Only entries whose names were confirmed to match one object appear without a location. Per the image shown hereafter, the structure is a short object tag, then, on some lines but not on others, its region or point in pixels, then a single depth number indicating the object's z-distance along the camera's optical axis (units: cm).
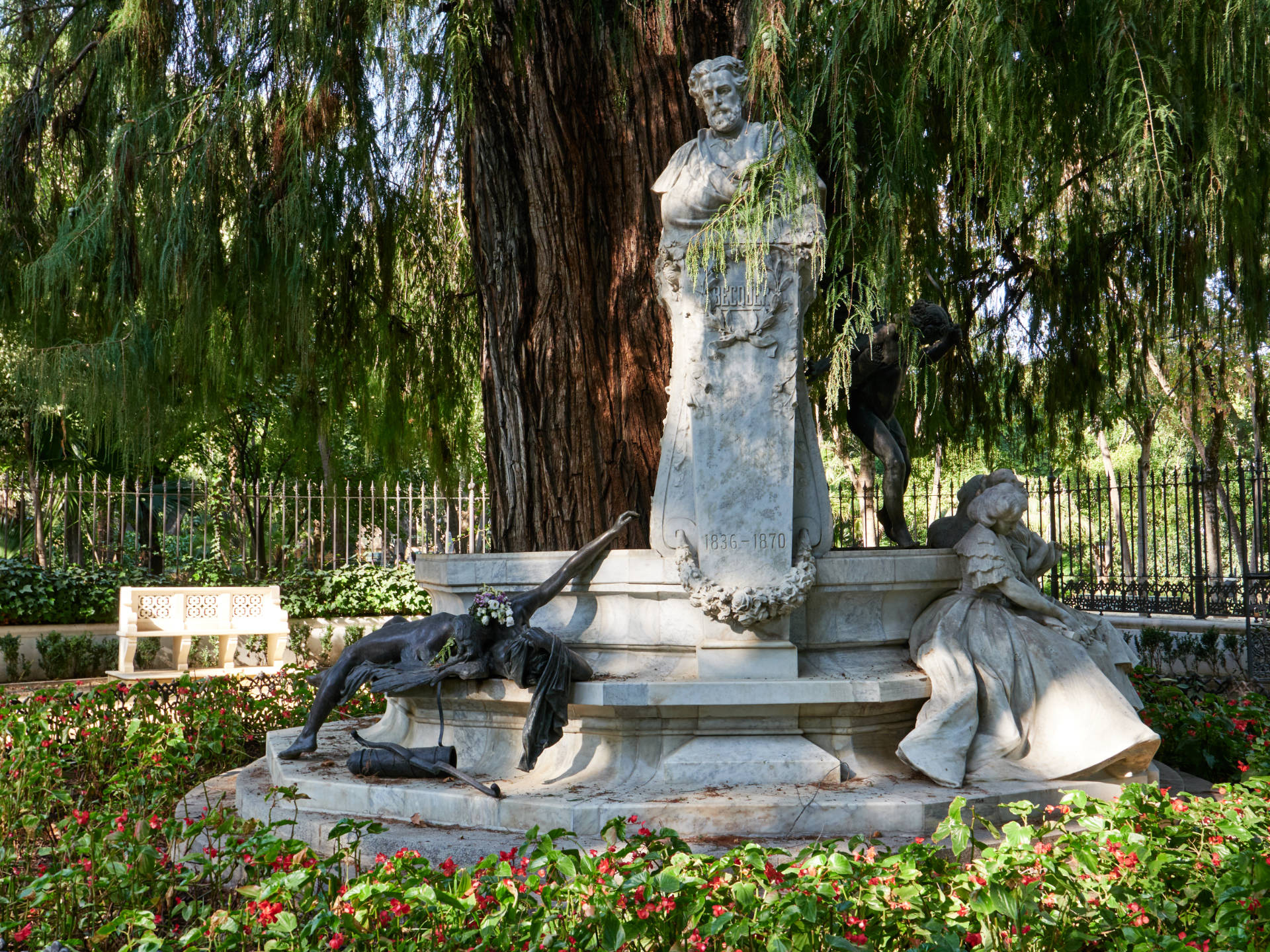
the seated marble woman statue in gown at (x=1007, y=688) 435
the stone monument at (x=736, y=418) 450
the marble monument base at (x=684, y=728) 400
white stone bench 1113
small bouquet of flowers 448
